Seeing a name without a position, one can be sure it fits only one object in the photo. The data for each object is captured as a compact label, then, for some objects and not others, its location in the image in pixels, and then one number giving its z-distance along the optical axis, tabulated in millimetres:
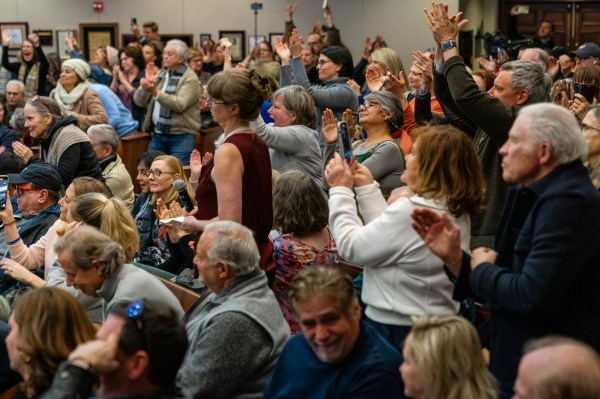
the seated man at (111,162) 6664
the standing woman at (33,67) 10641
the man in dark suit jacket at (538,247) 2602
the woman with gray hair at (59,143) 6344
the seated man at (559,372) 2043
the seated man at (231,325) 3035
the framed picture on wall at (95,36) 14273
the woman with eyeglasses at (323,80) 6133
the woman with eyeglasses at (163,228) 5102
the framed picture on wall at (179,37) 14477
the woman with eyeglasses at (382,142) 4703
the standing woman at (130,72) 10359
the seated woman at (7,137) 7656
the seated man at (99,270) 3715
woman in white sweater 2986
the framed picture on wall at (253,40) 14477
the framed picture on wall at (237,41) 14492
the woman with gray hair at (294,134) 5469
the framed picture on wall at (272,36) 14598
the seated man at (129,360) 2580
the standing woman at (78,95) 8273
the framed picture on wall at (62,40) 14172
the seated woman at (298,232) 4059
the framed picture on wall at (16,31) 14016
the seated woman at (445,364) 2441
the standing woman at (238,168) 3590
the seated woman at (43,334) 2918
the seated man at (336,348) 2738
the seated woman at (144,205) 5531
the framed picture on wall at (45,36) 14078
